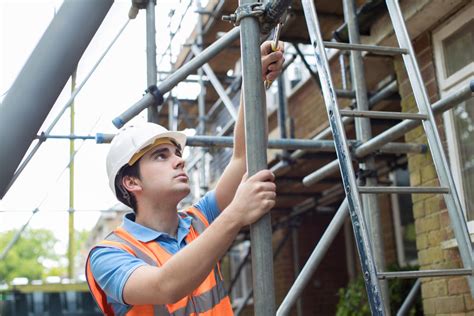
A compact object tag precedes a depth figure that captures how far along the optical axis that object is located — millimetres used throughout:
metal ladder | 2920
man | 2137
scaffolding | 2242
